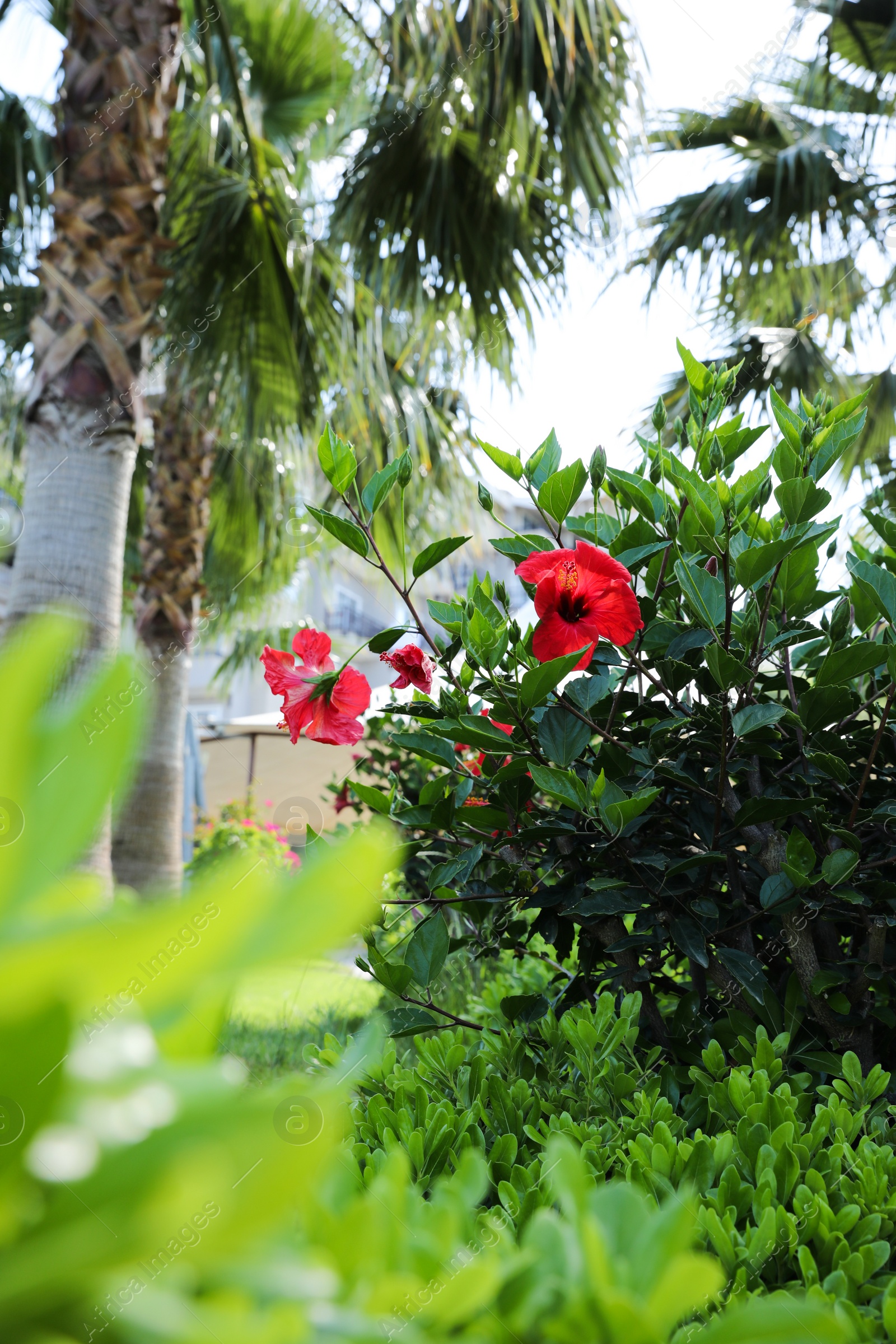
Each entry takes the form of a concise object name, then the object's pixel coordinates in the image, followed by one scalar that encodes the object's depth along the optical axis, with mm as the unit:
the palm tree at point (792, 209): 4930
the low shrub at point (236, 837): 6168
